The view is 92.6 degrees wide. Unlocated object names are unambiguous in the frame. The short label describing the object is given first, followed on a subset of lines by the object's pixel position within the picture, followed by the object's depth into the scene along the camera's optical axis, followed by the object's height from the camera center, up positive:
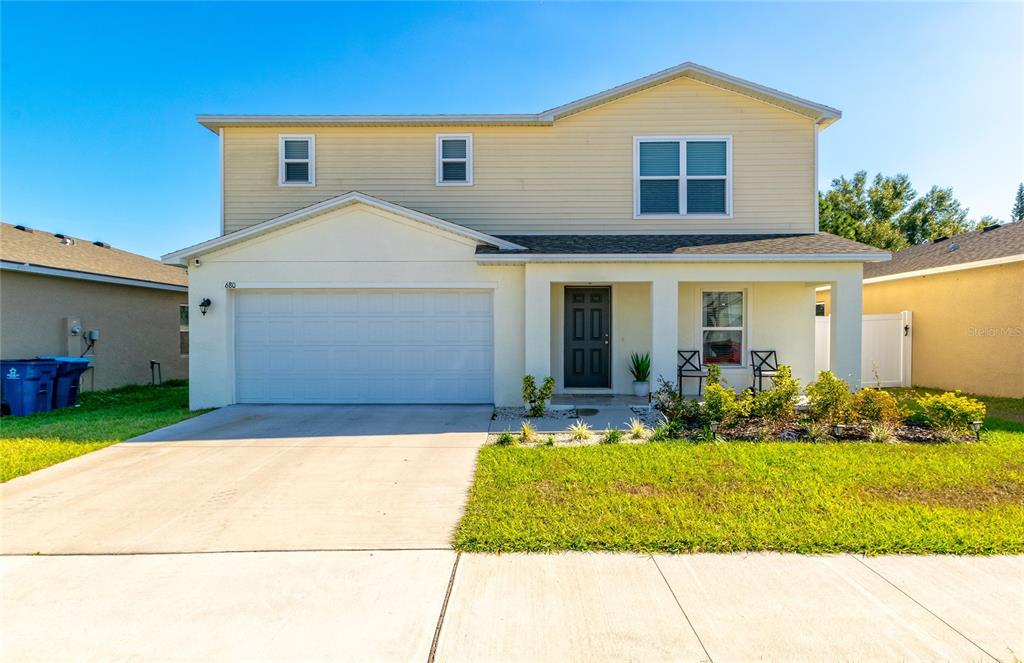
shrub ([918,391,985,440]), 7.01 -1.20
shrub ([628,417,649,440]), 7.17 -1.51
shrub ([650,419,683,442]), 7.07 -1.51
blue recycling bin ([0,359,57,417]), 9.61 -1.14
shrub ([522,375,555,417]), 8.87 -1.21
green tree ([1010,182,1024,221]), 43.94 +11.20
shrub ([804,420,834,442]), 7.07 -1.50
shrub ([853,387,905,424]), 7.23 -1.14
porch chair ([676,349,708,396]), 10.30 -0.77
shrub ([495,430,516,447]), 6.88 -1.58
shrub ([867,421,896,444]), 6.95 -1.49
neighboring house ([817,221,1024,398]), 10.59 +0.58
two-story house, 9.48 +1.55
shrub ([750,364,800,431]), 7.34 -1.11
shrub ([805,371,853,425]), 7.37 -1.08
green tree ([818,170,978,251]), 32.56 +8.24
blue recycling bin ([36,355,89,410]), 10.28 -1.12
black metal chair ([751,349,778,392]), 10.49 -0.76
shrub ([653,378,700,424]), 7.80 -1.29
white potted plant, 10.17 -0.96
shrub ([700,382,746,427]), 7.30 -1.17
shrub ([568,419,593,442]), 7.15 -1.53
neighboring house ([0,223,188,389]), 10.74 +0.52
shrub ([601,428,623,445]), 6.92 -1.55
